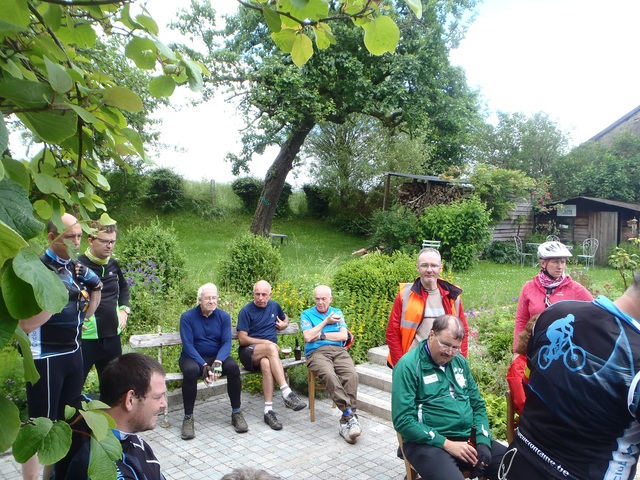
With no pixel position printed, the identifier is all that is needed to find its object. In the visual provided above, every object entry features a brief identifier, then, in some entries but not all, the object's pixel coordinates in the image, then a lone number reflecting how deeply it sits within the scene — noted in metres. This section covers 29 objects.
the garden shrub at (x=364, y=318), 7.10
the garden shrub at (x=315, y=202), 26.16
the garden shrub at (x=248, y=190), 24.92
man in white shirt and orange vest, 4.57
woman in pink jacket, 4.54
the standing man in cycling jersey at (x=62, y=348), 3.55
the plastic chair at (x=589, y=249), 18.79
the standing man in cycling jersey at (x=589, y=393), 1.82
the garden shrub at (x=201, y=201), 23.65
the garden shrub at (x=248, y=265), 9.50
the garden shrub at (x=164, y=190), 22.67
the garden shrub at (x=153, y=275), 7.69
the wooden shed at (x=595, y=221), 20.30
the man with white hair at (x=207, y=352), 5.31
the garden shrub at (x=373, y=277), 7.73
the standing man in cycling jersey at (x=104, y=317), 4.37
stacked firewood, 18.56
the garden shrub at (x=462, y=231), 15.63
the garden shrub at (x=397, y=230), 17.17
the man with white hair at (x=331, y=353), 5.30
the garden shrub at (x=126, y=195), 20.19
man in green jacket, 3.46
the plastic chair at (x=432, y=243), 15.15
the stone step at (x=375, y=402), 5.75
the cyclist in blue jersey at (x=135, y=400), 2.33
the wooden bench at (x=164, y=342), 5.46
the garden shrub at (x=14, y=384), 4.98
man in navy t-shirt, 5.68
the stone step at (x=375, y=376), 6.35
